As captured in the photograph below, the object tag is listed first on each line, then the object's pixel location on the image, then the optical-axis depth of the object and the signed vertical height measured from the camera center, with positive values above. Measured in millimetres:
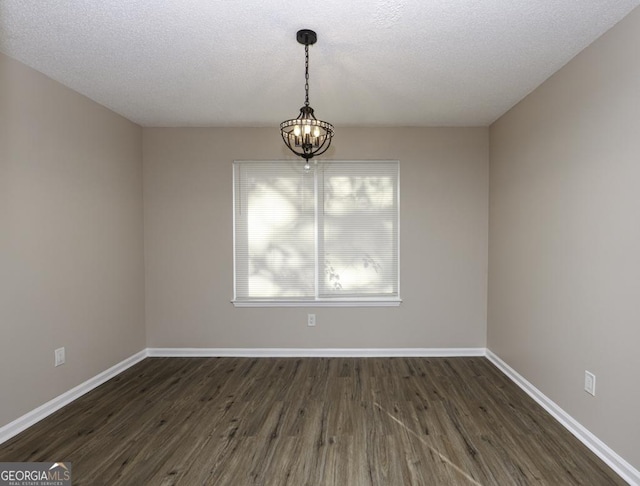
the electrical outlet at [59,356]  2656 -970
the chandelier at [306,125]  2051 +703
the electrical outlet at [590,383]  2155 -966
